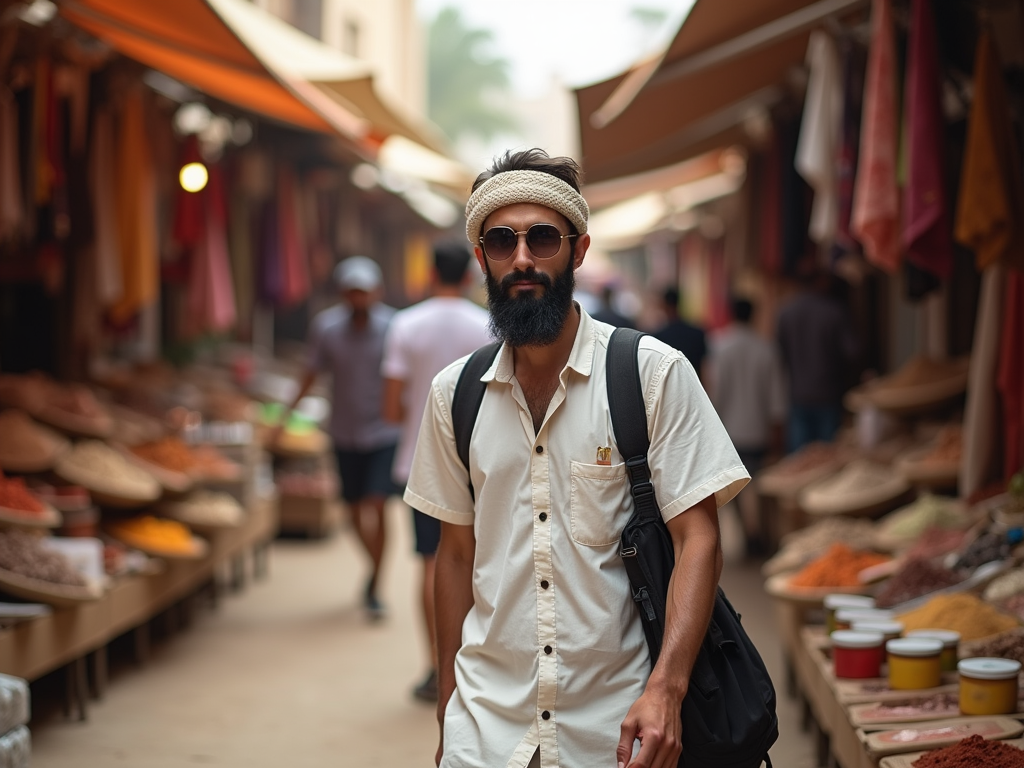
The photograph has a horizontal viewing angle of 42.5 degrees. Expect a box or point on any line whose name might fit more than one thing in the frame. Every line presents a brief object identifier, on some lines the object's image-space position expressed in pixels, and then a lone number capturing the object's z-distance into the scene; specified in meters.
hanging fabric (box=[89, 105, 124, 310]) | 7.74
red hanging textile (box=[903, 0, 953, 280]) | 4.92
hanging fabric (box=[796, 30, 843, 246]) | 6.16
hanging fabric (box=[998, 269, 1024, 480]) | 5.43
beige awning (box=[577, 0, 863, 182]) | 6.04
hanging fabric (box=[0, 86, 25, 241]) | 6.30
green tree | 54.22
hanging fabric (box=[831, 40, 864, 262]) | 6.06
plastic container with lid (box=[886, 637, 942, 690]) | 3.83
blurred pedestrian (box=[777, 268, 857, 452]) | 9.58
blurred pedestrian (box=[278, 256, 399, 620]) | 7.97
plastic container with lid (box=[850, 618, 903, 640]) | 4.15
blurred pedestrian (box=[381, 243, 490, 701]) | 6.05
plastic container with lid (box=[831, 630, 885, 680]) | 4.08
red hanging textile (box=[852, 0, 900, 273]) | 5.12
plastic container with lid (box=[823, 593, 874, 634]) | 4.70
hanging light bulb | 7.46
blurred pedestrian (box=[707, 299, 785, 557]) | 10.17
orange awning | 6.56
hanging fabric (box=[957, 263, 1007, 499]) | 5.58
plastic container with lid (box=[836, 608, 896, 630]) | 4.41
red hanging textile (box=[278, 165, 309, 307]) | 11.71
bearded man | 2.50
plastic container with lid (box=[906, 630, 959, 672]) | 3.99
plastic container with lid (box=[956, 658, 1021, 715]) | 3.50
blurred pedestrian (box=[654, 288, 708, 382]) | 9.21
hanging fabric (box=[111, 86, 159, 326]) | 7.93
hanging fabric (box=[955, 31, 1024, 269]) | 4.66
